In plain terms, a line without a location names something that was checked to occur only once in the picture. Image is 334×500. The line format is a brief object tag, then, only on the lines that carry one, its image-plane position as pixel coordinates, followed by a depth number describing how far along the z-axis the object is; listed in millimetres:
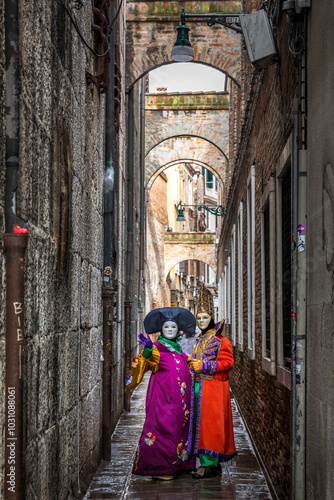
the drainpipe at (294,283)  4711
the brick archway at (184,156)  26766
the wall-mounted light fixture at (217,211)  26362
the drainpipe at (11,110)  3508
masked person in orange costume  7598
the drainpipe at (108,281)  8148
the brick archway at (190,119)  24922
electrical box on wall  6461
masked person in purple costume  7539
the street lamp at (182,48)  12253
